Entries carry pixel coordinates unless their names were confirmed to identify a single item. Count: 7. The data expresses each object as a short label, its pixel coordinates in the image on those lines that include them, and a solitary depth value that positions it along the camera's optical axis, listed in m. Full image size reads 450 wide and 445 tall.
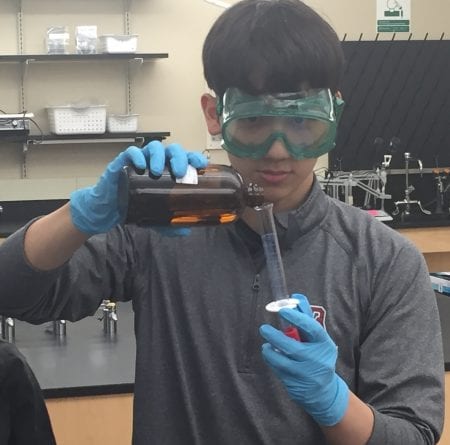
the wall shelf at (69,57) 4.46
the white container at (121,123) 4.54
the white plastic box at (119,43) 4.46
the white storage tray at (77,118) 4.44
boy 1.14
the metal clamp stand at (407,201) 4.83
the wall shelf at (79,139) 4.48
